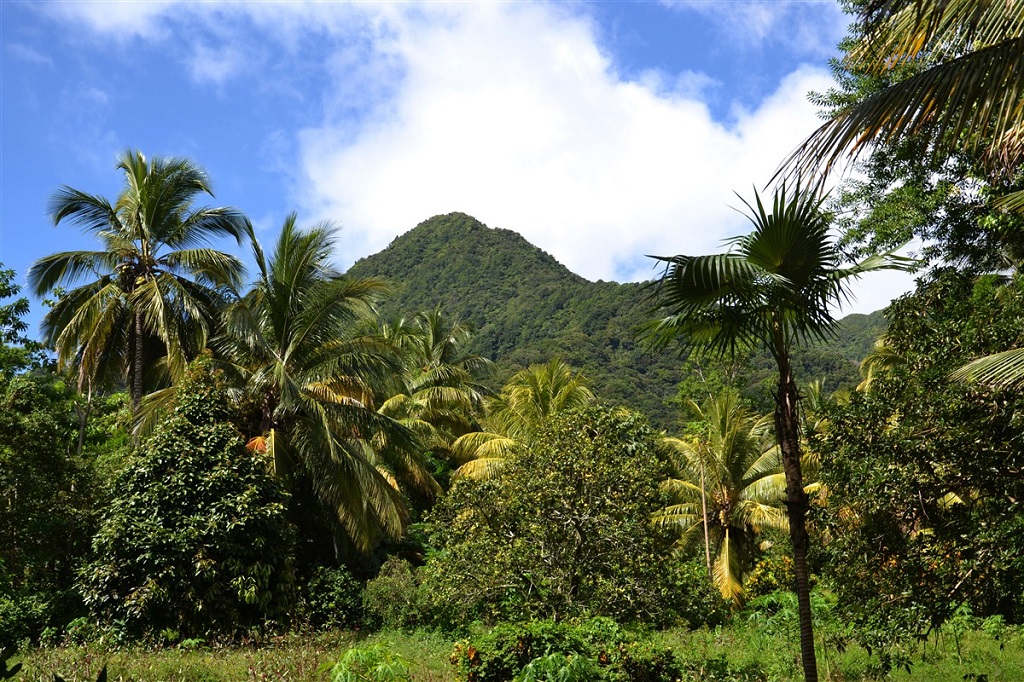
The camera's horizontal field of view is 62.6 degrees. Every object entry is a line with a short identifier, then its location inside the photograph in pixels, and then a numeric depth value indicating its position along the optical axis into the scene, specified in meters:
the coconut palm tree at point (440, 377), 26.23
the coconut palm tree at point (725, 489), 22.48
